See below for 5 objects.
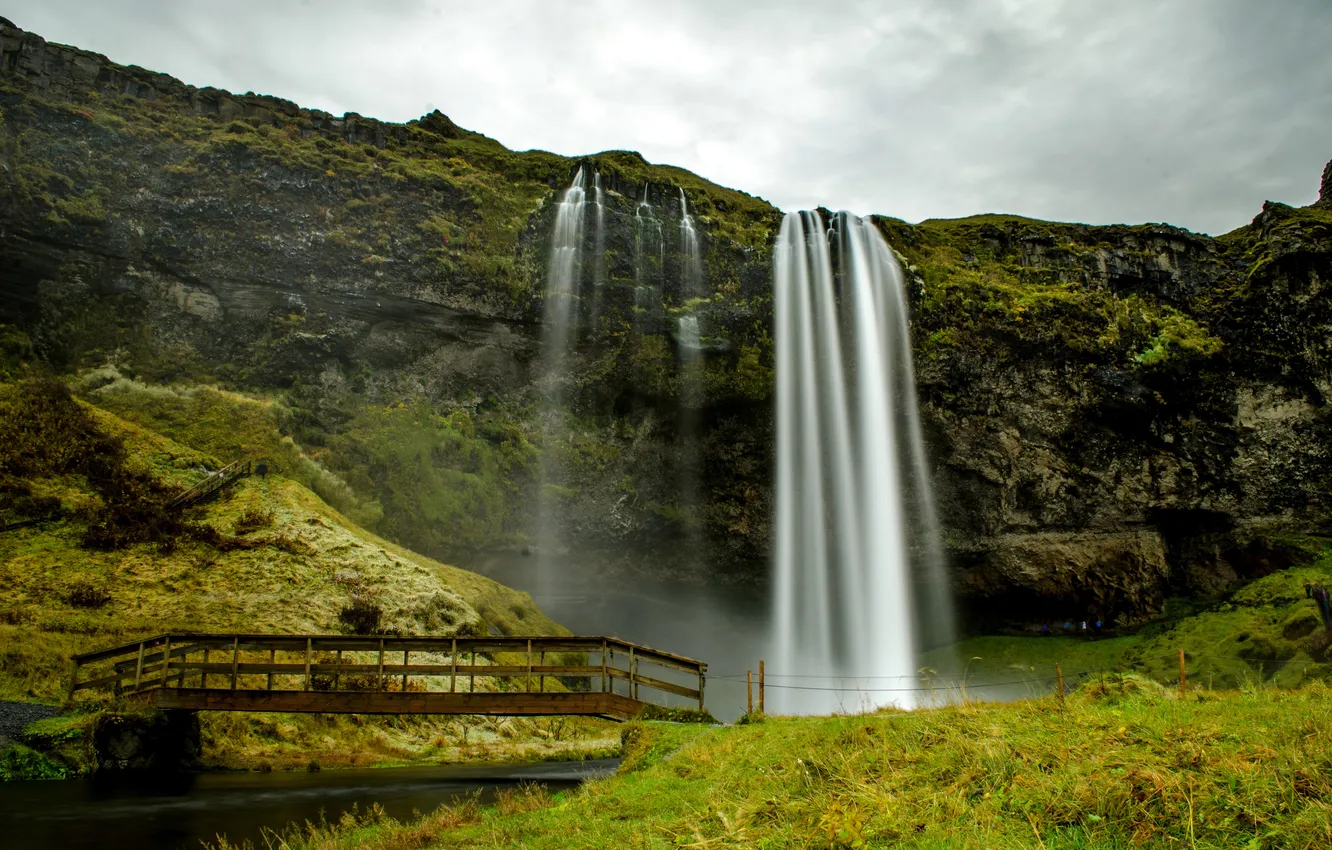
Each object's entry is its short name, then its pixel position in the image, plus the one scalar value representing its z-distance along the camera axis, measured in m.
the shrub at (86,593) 23.50
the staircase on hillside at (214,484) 29.53
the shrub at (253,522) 29.31
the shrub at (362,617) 26.75
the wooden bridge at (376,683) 17.06
